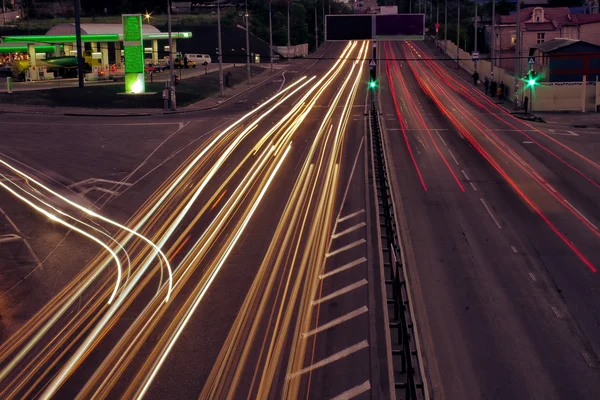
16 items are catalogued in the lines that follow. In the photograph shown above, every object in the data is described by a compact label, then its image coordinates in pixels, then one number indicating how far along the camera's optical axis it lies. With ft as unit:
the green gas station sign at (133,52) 198.18
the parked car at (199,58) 318.98
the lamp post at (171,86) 174.09
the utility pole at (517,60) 177.58
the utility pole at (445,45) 338.75
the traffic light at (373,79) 162.79
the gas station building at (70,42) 250.57
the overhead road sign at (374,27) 257.96
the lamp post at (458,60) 277.60
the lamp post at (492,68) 209.10
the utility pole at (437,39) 374.43
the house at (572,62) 194.29
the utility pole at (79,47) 208.95
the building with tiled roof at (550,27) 284.82
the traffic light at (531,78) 159.48
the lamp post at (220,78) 204.74
